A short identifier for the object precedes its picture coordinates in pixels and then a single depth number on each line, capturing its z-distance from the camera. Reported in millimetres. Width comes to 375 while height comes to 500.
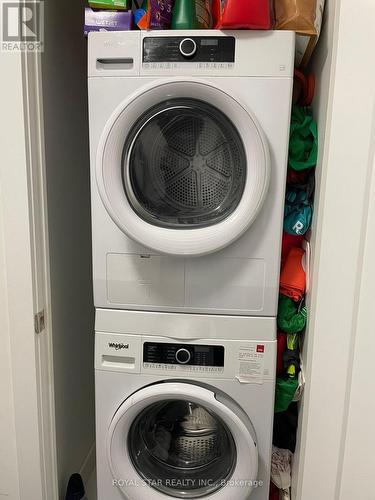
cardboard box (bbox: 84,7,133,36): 1350
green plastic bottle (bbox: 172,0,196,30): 1355
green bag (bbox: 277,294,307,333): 1480
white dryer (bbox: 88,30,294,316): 1271
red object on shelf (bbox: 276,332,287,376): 1549
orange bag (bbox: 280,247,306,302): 1474
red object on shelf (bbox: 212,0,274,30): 1223
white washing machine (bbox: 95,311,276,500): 1424
